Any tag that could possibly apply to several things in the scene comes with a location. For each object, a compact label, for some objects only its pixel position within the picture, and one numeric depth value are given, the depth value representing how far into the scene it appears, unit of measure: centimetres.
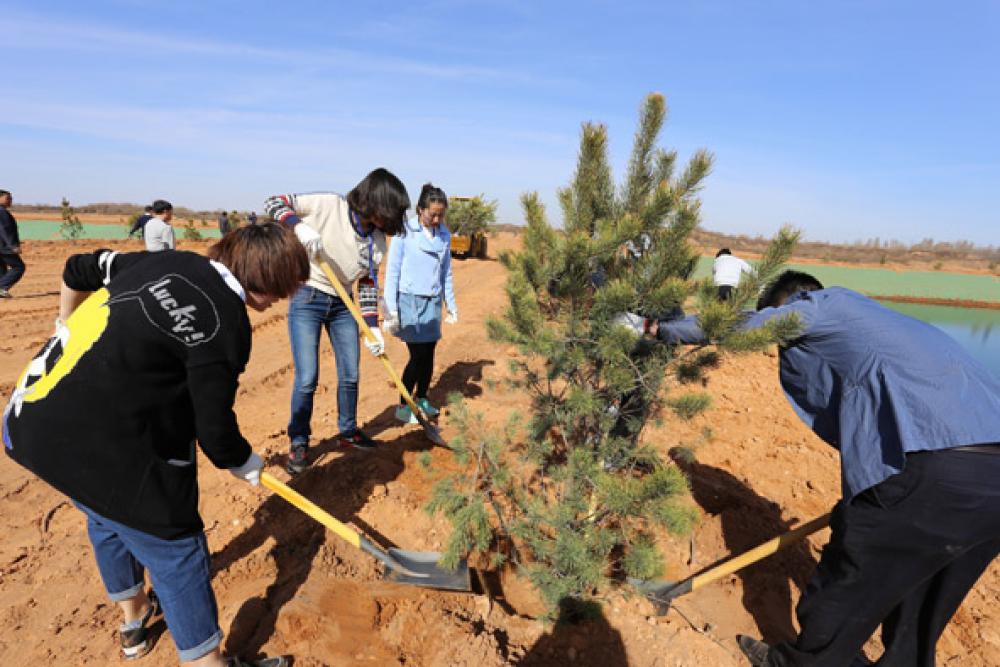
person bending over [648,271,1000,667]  161
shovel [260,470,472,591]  200
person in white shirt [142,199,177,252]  580
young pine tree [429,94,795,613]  170
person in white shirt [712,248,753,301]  374
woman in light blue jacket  354
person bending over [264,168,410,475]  271
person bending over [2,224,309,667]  129
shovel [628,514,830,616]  215
